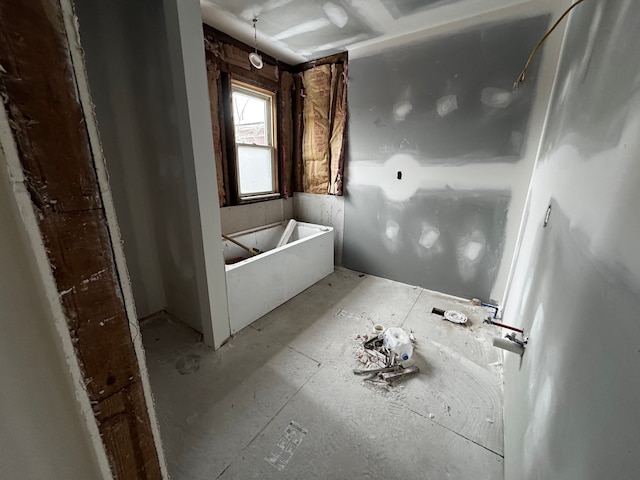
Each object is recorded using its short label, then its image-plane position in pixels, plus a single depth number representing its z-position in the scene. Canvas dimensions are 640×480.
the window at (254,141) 2.92
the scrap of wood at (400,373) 1.71
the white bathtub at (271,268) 2.07
